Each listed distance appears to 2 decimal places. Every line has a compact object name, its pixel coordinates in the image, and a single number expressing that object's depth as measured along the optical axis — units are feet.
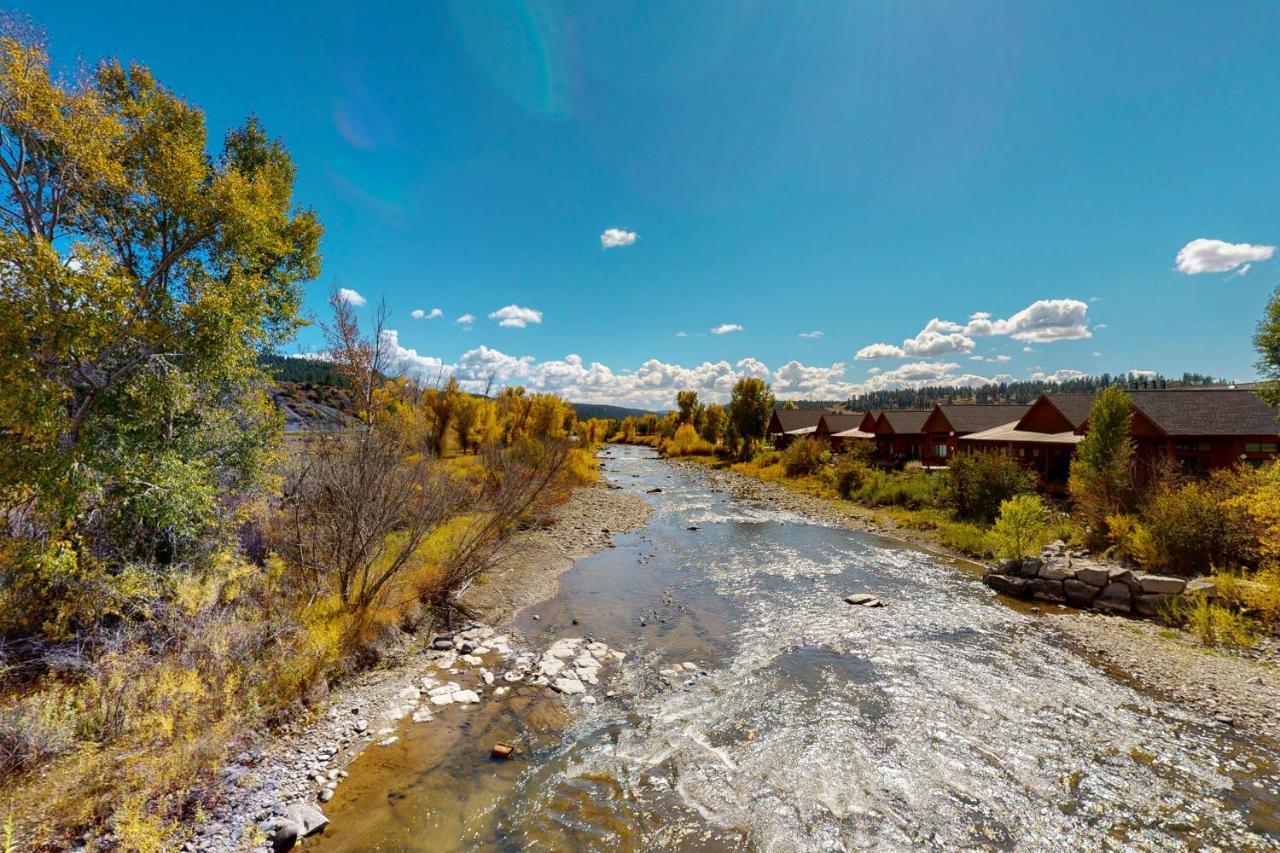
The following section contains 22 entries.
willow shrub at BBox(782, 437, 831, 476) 114.90
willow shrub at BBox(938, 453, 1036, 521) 61.62
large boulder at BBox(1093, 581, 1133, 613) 35.01
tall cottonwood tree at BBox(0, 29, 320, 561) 17.92
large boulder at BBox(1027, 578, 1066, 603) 38.13
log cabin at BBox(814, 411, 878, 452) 136.67
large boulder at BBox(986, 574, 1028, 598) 39.50
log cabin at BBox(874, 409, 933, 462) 120.98
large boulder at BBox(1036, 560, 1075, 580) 38.24
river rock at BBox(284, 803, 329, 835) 15.46
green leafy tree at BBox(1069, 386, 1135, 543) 46.57
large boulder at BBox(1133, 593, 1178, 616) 33.63
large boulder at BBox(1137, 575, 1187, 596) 33.53
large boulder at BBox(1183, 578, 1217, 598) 32.32
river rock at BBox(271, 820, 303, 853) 14.89
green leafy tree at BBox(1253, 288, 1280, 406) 47.03
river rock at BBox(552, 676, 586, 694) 25.20
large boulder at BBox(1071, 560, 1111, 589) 36.35
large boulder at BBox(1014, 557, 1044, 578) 40.09
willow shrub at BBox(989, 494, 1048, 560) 44.57
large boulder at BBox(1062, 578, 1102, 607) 36.42
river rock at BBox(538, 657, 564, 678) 26.81
